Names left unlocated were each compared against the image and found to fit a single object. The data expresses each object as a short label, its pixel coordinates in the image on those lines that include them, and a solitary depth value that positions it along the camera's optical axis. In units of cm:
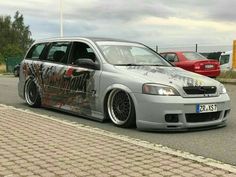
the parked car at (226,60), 2606
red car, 1911
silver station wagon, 712
